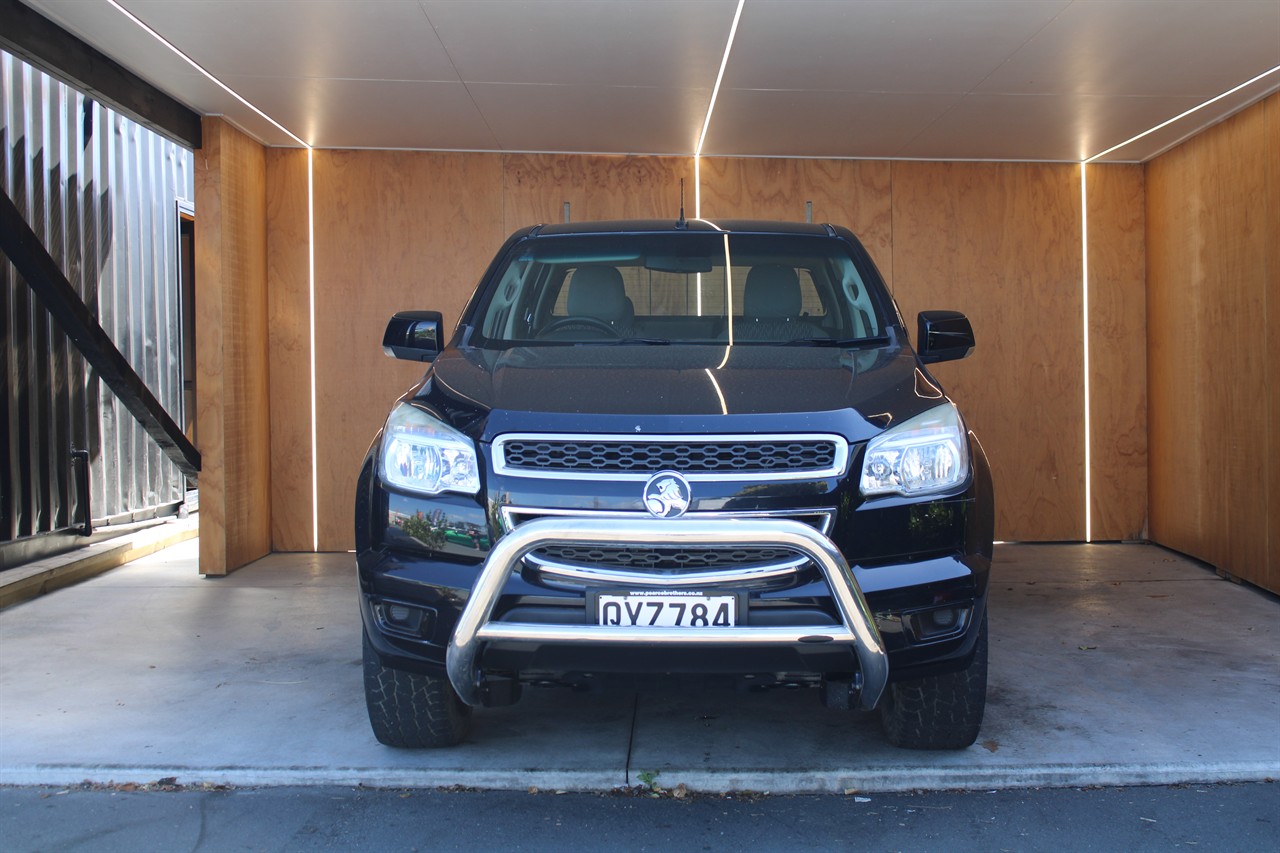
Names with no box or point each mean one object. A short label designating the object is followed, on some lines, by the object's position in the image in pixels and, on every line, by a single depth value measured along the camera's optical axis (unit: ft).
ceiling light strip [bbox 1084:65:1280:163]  18.62
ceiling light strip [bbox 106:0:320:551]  24.56
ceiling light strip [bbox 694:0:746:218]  16.61
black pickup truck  9.12
